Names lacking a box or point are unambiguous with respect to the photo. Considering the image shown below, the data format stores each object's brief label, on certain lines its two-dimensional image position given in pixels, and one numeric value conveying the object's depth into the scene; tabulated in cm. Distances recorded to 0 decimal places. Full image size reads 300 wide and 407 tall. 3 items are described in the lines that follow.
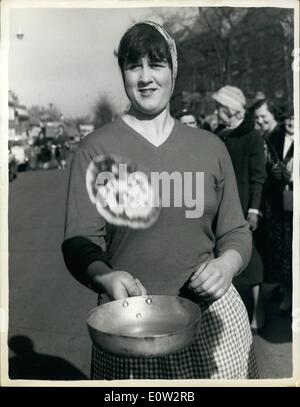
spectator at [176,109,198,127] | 441
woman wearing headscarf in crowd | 354
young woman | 180
